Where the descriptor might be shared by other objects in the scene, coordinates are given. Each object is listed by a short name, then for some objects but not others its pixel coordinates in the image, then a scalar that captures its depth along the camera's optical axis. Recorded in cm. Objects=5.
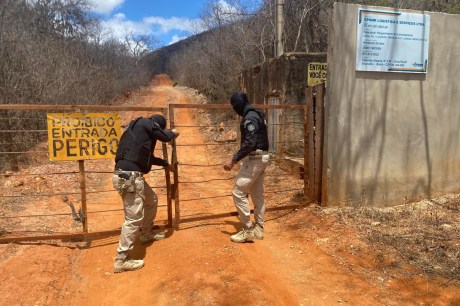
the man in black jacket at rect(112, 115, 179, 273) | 439
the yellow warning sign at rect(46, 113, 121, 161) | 483
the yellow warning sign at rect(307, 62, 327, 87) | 996
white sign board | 586
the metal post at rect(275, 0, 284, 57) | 1247
